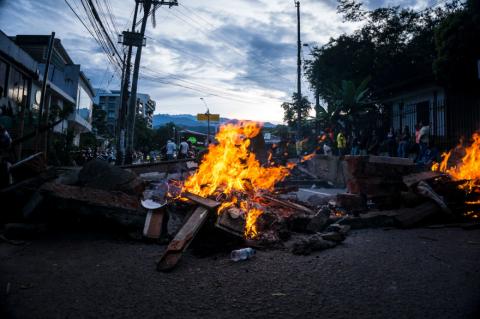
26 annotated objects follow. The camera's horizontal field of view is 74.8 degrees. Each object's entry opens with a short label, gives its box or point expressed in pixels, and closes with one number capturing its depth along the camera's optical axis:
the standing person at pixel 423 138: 13.40
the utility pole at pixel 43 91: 11.28
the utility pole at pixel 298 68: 25.72
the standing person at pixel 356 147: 16.64
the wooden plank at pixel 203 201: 4.99
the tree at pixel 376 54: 22.50
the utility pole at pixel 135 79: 19.89
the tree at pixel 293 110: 33.84
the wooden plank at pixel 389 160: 7.14
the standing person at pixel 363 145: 16.28
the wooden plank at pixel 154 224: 4.95
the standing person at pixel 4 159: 6.43
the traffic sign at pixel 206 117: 46.47
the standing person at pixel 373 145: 16.22
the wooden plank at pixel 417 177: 6.22
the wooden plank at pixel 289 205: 6.36
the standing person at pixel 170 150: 18.50
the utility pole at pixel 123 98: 18.80
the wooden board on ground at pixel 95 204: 4.98
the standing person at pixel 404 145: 13.70
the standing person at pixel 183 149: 17.53
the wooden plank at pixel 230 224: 4.68
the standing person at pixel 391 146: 15.21
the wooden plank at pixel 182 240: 3.88
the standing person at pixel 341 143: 17.89
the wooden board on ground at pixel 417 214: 5.71
